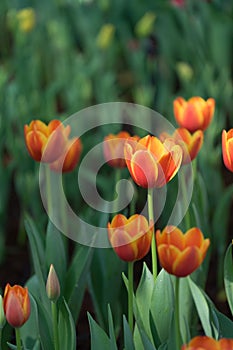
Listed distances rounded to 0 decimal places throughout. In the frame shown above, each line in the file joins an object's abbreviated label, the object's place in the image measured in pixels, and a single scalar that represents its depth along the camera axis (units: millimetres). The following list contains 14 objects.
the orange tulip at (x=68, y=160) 1761
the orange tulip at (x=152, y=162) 1517
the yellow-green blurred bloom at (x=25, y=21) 2862
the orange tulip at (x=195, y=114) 1764
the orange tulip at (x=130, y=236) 1487
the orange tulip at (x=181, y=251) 1453
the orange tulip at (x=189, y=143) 1675
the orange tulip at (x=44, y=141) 1689
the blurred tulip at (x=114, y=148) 1756
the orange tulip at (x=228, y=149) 1545
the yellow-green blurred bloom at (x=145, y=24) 3106
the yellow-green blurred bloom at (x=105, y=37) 2957
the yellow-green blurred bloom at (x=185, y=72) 2702
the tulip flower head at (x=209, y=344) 1347
